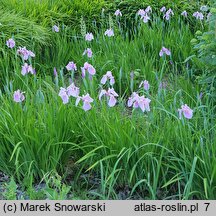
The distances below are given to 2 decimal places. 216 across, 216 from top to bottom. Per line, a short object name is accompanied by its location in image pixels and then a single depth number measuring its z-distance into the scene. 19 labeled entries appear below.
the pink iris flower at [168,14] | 4.70
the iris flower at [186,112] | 2.59
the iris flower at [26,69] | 3.23
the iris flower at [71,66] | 3.28
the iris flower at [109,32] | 4.25
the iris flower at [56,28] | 4.47
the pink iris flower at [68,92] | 2.74
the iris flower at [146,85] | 3.06
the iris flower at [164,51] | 3.80
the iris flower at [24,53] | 3.48
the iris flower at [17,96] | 2.86
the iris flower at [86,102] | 2.69
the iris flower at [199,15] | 4.61
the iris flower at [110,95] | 2.73
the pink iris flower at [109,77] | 3.03
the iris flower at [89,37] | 4.14
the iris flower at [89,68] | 3.07
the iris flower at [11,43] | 3.71
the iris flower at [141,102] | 2.63
